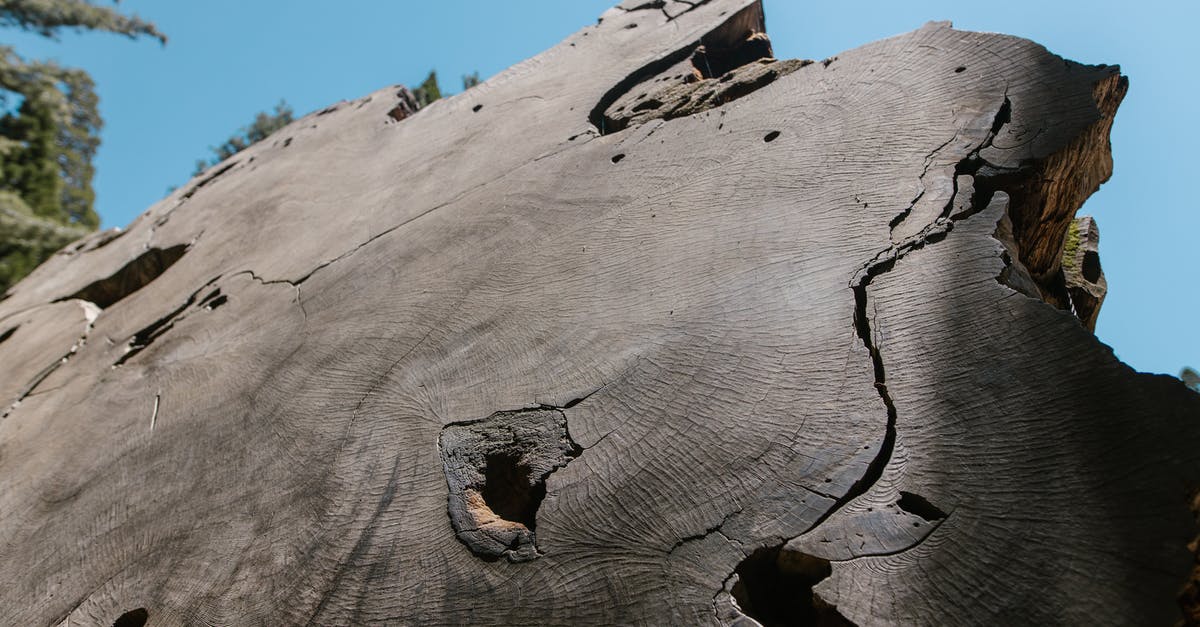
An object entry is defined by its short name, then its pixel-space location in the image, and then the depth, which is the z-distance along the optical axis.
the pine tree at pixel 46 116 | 5.52
